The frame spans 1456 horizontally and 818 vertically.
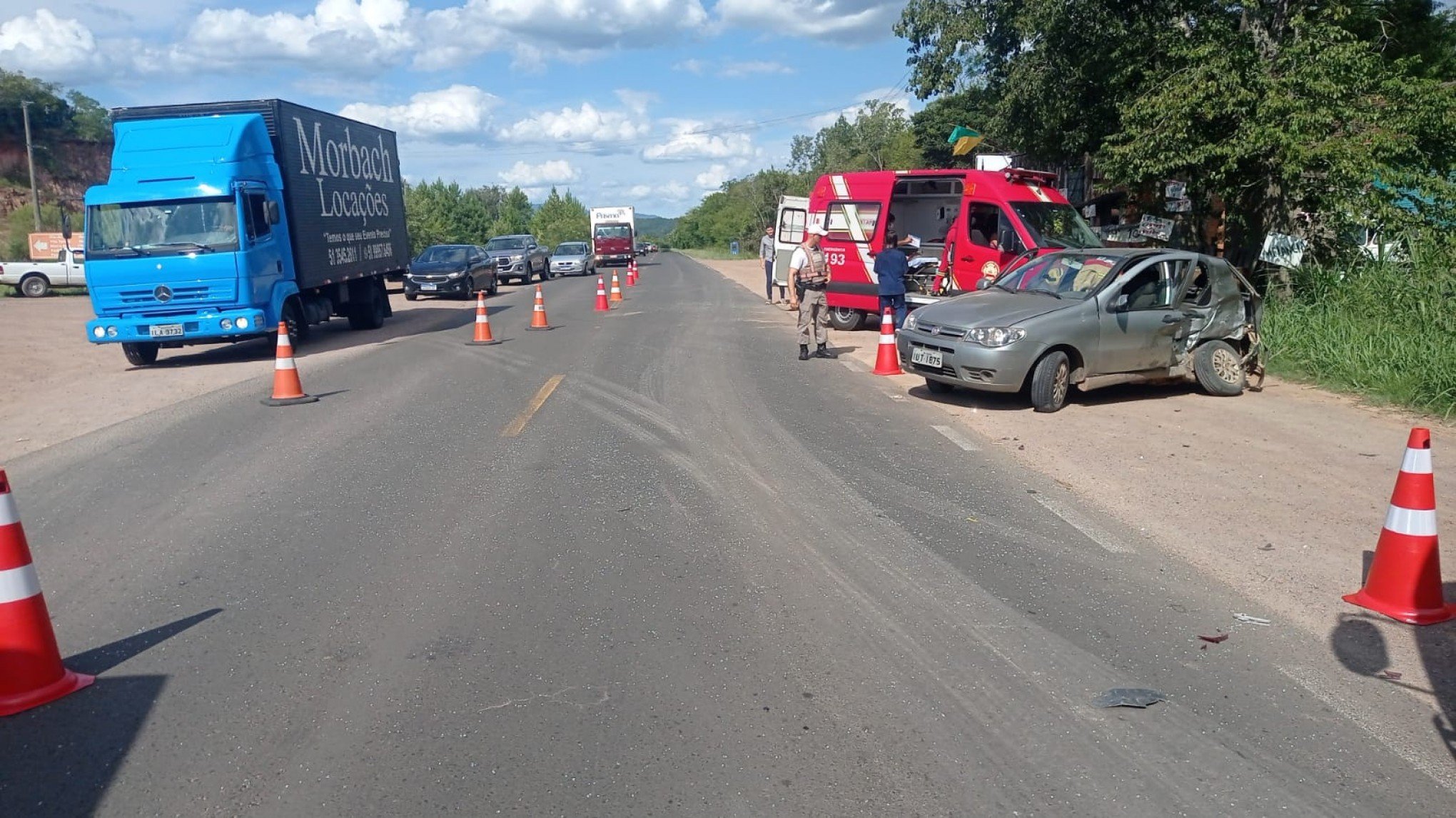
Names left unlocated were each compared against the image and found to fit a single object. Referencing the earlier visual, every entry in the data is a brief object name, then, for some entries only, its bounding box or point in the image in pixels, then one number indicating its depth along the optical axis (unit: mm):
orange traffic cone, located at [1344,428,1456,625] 5148
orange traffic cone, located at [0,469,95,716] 4289
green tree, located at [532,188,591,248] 128250
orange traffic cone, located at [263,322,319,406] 11867
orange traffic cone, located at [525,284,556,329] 20067
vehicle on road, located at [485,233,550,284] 39062
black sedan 29156
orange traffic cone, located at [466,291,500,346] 17922
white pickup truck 34438
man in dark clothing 14852
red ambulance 15648
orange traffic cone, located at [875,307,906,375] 13633
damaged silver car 10445
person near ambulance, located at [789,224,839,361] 14159
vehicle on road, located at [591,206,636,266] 56812
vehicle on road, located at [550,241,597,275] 46219
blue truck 15344
